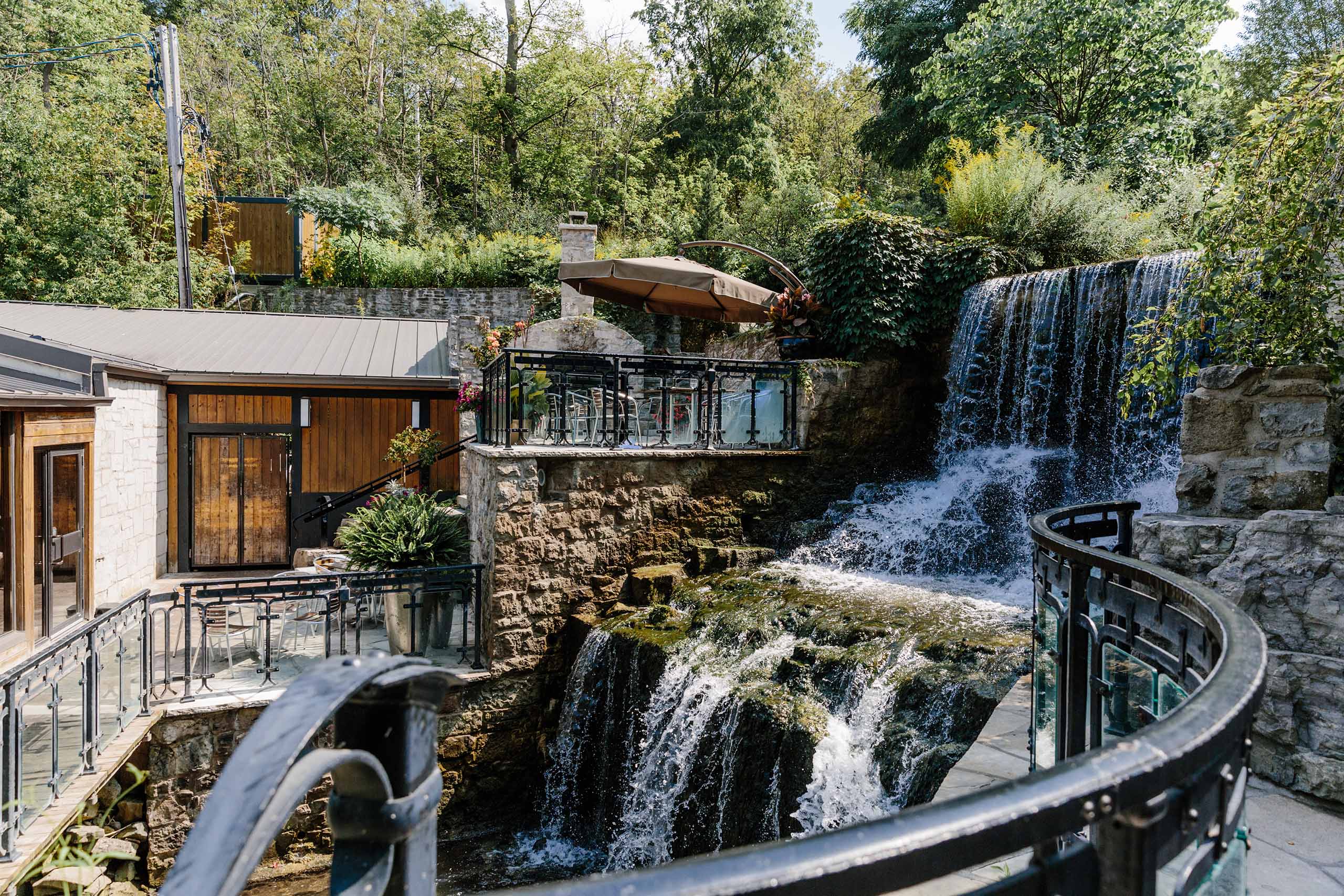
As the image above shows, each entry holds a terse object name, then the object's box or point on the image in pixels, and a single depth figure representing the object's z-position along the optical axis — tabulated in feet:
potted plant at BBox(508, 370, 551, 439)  27.89
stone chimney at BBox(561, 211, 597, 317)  42.57
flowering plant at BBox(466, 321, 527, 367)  33.86
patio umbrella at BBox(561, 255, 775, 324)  31.94
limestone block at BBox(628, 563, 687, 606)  27.40
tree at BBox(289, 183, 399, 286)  66.08
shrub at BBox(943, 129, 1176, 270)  37.11
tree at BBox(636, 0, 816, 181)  77.97
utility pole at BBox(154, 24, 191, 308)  48.73
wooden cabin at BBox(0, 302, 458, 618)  34.94
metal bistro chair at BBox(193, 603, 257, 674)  23.09
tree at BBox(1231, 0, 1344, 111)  62.39
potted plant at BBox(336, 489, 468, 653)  26.40
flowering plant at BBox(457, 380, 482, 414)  32.81
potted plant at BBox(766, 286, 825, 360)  36.11
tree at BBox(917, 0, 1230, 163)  44.39
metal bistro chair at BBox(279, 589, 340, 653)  24.59
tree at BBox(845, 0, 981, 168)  65.41
